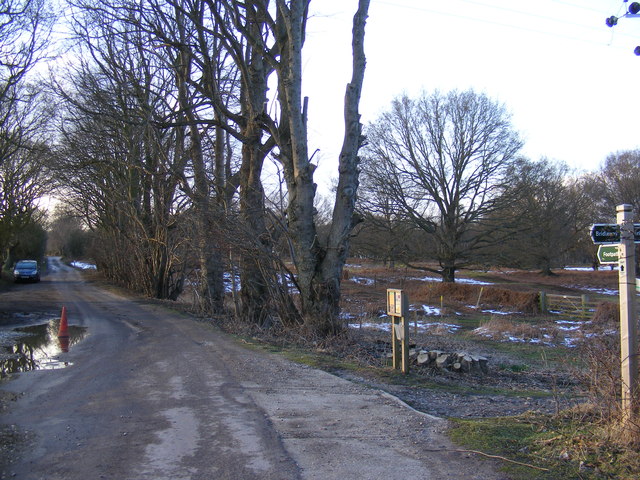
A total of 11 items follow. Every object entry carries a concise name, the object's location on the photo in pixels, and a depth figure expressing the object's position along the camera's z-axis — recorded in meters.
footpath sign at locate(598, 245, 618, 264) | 5.02
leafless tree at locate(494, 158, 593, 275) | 38.69
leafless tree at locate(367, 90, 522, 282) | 40.00
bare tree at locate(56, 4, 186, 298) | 19.81
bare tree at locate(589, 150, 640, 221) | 48.34
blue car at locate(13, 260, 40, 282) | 42.69
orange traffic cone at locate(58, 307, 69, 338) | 13.33
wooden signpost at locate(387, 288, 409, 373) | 8.70
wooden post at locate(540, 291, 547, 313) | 29.32
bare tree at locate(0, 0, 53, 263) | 20.56
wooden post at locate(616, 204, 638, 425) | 4.87
